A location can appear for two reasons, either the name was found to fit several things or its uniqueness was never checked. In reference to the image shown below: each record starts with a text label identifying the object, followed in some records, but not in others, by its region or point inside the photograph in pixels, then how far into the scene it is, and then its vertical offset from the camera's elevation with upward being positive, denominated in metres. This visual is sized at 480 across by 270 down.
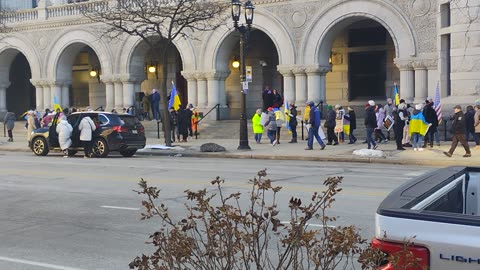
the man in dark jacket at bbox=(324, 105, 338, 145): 24.69 -0.99
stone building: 25.30 +2.38
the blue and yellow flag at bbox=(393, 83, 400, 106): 25.91 +0.03
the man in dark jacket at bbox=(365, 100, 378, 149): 22.10 -0.81
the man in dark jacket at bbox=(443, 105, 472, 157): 18.78 -0.91
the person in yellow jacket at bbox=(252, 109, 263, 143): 26.88 -1.08
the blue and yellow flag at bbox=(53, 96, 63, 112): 32.11 +0.02
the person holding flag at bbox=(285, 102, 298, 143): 26.77 -0.84
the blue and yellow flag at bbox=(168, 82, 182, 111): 29.19 +0.11
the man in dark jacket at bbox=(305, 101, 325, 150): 23.09 -0.96
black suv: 22.03 -1.06
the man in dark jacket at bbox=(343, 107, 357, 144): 25.42 -0.83
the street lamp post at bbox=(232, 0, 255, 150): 23.02 +1.79
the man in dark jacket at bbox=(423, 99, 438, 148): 21.98 -0.62
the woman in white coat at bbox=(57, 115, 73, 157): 22.29 -0.99
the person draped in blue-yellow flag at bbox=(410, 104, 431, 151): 21.45 -0.92
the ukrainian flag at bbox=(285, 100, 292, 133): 27.38 -0.68
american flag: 22.80 -0.18
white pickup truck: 3.00 -0.65
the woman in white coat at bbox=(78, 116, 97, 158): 21.92 -0.81
